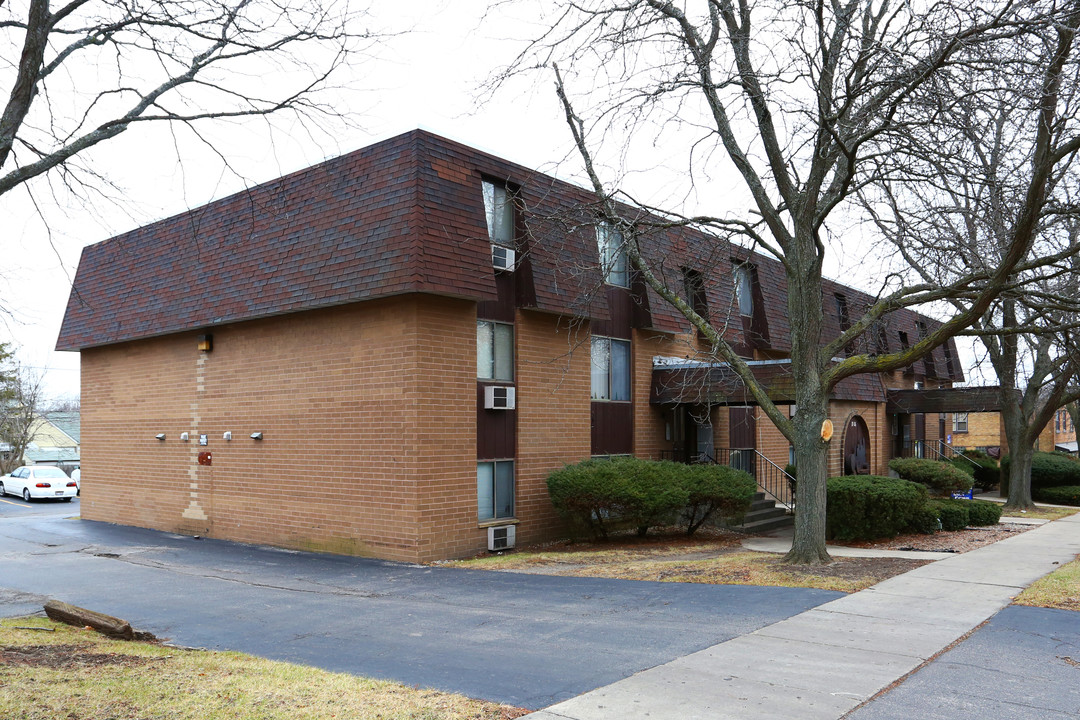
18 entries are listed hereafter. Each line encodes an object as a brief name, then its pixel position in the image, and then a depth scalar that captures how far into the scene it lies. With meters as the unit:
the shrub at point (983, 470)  32.00
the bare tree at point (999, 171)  9.22
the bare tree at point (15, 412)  43.50
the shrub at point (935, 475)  22.39
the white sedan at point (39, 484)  32.69
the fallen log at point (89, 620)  8.42
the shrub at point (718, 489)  15.66
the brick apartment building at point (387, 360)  13.99
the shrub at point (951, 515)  17.25
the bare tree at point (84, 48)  7.34
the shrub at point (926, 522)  16.49
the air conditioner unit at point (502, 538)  14.83
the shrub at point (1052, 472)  28.09
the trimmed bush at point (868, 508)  15.17
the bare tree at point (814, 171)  10.52
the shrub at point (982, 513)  18.39
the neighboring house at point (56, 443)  53.72
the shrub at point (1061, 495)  26.33
